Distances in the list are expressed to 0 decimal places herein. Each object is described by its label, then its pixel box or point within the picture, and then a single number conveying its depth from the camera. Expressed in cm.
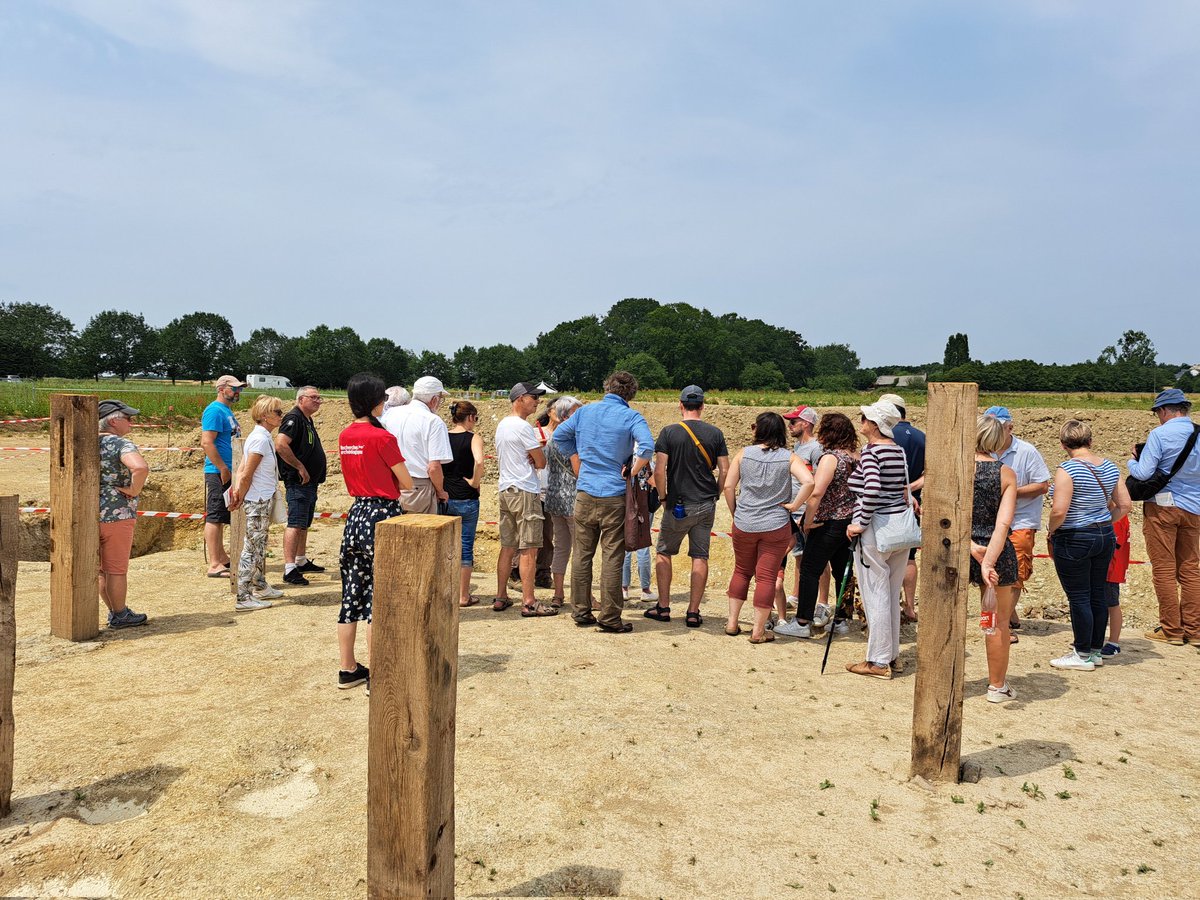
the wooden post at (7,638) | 352
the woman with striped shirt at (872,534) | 537
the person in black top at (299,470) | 732
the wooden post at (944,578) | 398
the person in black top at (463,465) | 670
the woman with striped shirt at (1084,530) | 558
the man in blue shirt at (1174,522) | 625
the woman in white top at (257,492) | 662
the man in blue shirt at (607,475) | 624
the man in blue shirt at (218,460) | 737
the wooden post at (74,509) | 553
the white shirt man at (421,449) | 594
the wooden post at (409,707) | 247
